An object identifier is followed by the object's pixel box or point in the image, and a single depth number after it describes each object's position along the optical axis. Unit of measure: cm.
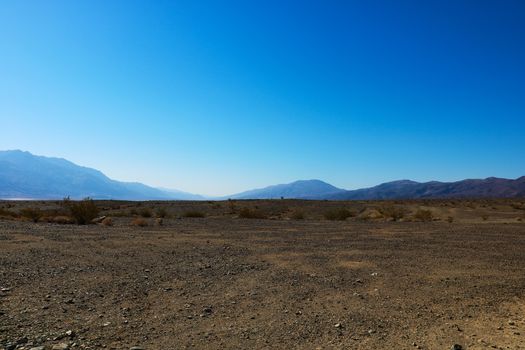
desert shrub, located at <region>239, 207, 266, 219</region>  3741
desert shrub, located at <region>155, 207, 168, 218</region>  3852
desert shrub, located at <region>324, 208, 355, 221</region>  3773
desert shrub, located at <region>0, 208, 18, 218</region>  3106
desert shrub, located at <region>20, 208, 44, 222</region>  3002
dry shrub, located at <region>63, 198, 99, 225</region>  2817
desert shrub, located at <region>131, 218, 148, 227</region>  2572
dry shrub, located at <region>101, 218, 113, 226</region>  2654
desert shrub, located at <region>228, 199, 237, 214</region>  4457
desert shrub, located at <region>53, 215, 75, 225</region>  2789
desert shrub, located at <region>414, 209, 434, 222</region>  3578
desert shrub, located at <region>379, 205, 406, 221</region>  3767
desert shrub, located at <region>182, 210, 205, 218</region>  3797
